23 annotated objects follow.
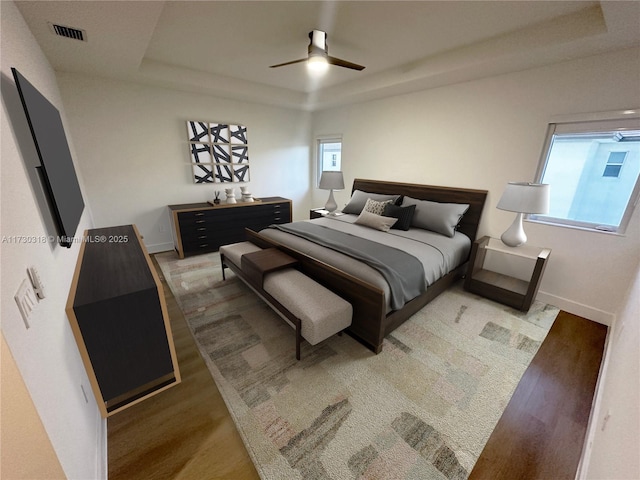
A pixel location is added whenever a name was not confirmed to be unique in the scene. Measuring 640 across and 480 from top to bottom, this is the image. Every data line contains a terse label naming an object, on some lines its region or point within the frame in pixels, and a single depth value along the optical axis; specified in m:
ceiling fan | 2.24
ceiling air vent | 1.83
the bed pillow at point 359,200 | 3.75
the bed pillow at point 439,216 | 3.02
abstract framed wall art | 3.93
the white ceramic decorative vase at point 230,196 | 4.14
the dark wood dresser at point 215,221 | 3.71
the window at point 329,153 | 4.93
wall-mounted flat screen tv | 1.12
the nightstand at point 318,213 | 4.20
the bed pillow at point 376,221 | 3.12
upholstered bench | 1.85
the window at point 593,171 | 2.22
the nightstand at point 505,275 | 2.52
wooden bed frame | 1.94
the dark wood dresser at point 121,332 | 1.38
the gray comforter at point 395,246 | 2.15
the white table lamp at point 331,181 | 4.24
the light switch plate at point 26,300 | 0.80
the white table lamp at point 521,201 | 2.38
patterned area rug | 1.35
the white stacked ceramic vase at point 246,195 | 4.36
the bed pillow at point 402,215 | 3.18
